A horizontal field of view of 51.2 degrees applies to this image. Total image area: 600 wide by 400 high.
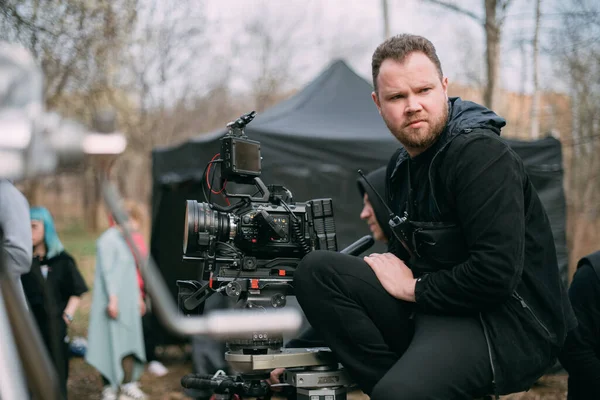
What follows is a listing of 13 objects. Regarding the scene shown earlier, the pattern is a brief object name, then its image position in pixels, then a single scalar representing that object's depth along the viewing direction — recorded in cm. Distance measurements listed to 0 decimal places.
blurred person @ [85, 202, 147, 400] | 469
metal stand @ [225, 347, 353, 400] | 231
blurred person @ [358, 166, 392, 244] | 355
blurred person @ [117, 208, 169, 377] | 559
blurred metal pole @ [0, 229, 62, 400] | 88
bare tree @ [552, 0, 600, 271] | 706
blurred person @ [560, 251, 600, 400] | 277
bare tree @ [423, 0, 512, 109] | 857
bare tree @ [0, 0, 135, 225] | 480
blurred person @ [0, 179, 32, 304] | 264
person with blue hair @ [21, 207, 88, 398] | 413
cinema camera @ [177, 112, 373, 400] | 235
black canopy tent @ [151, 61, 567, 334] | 519
